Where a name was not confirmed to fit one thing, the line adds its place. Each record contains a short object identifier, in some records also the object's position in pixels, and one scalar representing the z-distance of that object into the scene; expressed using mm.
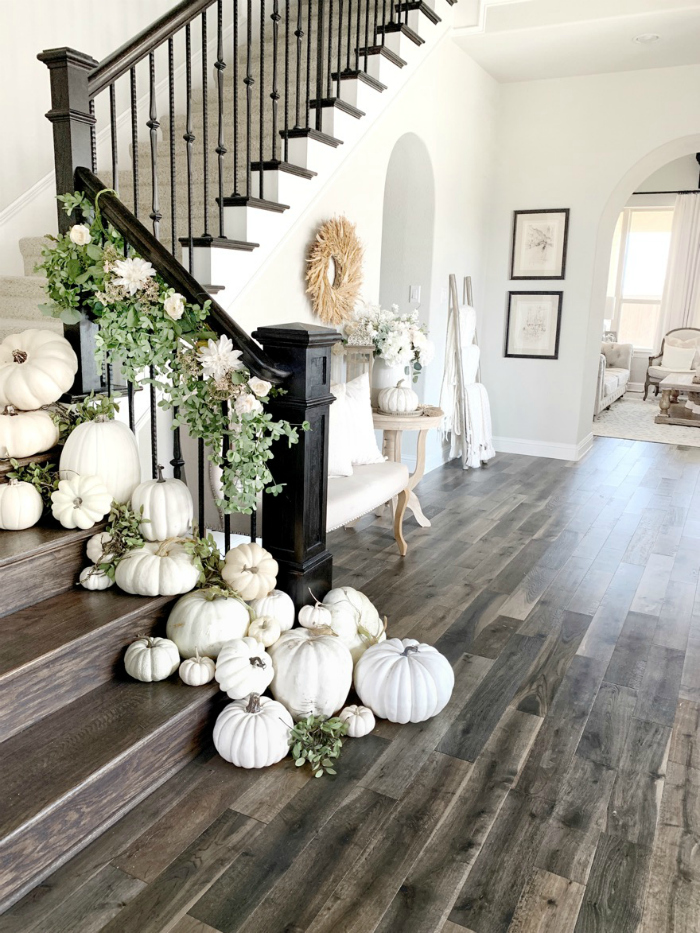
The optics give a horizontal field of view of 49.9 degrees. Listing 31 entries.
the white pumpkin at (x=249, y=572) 2465
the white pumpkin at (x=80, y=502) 2344
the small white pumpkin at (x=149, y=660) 2180
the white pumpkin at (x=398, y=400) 4320
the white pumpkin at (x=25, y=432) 2377
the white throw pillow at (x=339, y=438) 3549
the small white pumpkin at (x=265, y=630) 2370
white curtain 10664
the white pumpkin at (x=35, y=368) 2406
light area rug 7758
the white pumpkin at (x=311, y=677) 2287
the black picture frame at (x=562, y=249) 6391
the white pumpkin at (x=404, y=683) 2373
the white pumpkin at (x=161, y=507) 2443
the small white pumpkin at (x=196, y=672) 2211
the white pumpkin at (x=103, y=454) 2424
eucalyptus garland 2381
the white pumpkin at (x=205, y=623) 2299
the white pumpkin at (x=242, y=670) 2197
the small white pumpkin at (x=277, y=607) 2490
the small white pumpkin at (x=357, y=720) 2322
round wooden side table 4223
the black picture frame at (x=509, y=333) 6535
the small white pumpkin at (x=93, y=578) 2348
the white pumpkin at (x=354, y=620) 2625
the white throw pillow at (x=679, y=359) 10102
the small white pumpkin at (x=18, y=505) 2305
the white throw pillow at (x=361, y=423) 3834
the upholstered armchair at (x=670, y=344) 10289
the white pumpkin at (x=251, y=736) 2115
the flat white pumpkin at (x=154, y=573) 2324
